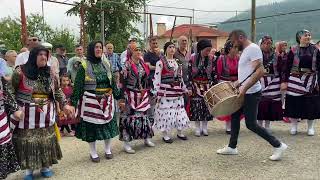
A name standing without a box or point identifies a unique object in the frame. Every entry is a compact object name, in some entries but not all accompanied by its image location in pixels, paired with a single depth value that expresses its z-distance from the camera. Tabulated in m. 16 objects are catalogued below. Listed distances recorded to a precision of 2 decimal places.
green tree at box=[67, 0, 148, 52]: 23.17
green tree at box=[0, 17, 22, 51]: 25.26
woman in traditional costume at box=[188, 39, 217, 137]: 5.69
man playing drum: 4.28
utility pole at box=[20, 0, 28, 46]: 8.49
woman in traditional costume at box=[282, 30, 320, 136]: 5.46
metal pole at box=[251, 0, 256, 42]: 14.30
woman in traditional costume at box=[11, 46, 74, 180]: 3.89
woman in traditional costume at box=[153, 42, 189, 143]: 5.36
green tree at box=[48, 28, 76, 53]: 23.56
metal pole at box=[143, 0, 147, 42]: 20.21
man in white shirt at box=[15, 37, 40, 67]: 5.20
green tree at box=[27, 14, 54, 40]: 25.62
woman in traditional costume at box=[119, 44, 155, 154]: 5.01
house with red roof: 38.41
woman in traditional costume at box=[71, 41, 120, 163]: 4.50
